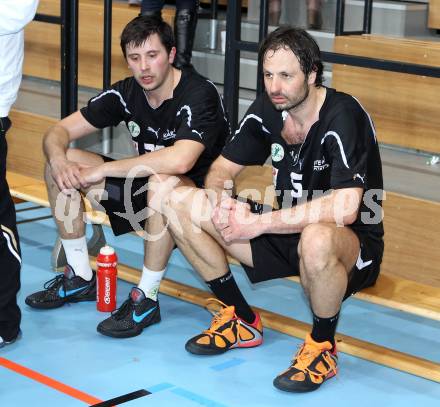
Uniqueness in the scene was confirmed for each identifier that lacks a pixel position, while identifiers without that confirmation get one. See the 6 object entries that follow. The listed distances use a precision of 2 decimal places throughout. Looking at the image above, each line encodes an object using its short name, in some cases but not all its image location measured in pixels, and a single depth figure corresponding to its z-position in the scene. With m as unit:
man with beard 4.85
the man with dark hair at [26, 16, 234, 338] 5.57
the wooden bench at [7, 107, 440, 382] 5.09
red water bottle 5.76
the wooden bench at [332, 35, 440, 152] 6.90
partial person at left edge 4.41
